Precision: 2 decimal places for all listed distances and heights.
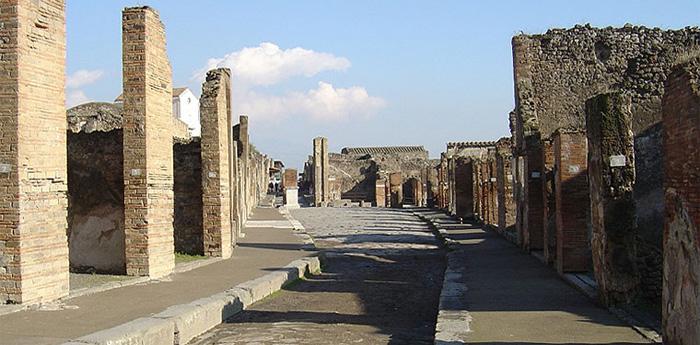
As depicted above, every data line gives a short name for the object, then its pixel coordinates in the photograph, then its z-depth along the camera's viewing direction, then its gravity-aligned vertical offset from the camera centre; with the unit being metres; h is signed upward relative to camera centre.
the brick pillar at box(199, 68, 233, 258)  15.37 +0.40
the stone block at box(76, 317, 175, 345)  7.00 -1.19
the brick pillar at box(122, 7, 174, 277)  12.18 +0.77
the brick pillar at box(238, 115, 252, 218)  28.26 +1.59
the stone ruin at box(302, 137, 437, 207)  51.03 +1.03
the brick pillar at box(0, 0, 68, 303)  9.15 +0.53
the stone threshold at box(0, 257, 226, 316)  8.94 -1.14
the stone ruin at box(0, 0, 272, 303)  9.25 +0.46
